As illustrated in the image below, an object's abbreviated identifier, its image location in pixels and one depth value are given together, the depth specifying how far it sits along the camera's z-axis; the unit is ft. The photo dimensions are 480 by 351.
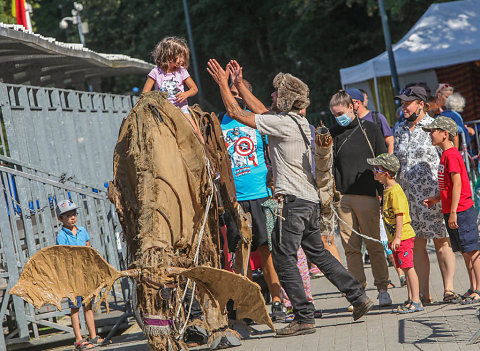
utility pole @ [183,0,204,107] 240.16
